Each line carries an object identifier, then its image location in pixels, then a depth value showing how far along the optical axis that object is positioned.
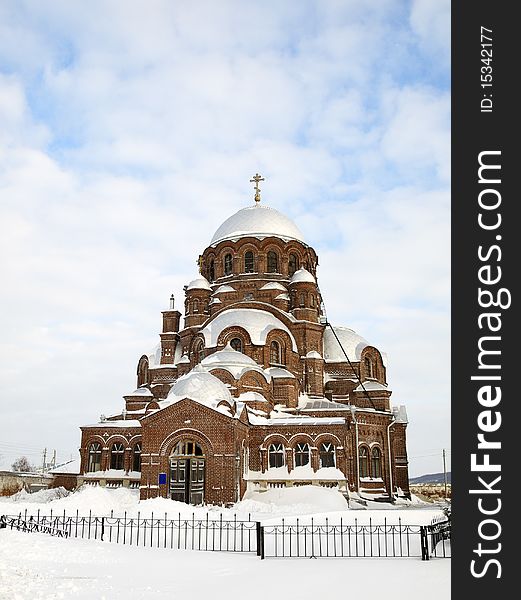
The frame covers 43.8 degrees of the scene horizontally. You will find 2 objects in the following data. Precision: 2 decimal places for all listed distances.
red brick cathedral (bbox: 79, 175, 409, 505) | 27.28
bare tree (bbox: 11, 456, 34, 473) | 93.91
